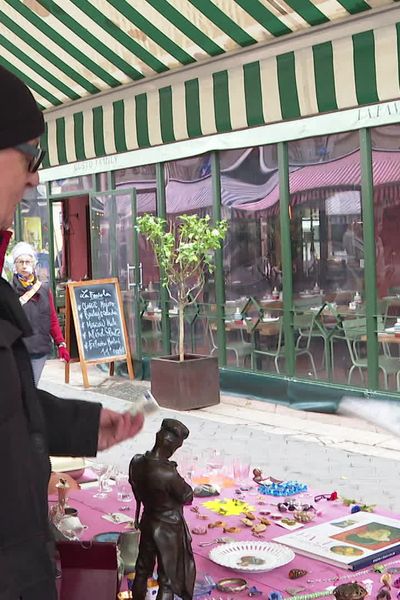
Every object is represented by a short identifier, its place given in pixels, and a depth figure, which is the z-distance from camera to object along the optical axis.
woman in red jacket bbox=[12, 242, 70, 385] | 6.67
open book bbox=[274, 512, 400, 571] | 2.20
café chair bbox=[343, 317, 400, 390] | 7.04
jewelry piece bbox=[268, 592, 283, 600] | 1.93
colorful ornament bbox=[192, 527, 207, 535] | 2.46
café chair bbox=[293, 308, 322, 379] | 7.66
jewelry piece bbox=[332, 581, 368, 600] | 1.75
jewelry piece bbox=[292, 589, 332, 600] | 1.94
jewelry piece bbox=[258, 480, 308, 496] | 2.87
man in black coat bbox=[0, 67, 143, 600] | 1.26
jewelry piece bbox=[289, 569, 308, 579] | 2.10
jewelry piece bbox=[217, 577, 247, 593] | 2.03
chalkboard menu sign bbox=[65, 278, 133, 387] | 8.98
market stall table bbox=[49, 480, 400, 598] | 2.07
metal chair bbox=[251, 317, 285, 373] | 8.00
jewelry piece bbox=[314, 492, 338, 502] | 2.80
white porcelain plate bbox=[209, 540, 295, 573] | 2.14
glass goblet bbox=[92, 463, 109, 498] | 2.91
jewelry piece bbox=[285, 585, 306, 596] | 1.99
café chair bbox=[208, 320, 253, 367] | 8.40
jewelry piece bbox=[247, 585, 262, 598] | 2.01
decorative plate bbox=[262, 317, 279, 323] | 8.09
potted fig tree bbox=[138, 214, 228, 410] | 7.70
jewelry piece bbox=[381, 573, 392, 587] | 2.02
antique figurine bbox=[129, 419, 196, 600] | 1.80
